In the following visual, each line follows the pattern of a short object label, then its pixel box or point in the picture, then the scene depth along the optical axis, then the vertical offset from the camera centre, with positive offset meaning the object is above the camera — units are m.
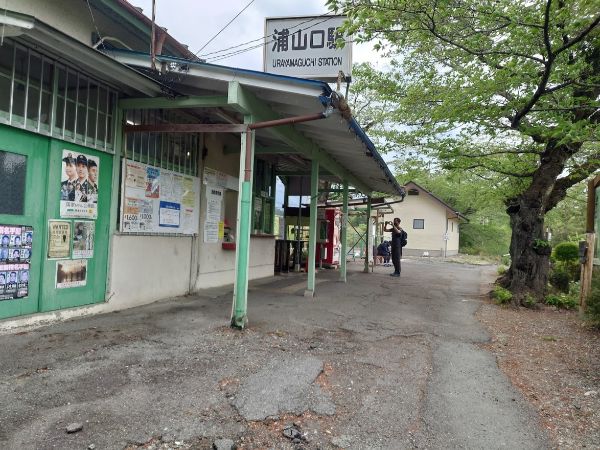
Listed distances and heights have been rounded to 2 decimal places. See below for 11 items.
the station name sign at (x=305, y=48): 8.55 +3.72
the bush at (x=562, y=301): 9.44 -1.15
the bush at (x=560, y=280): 11.51 -0.85
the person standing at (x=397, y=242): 14.12 -0.06
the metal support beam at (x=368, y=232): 15.50 +0.25
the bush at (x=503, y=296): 9.54 -1.10
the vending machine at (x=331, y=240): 16.03 -0.10
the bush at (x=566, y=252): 14.53 -0.12
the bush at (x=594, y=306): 7.00 -0.91
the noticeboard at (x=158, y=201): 6.44 +0.47
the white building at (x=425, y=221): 36.44 +1.75
